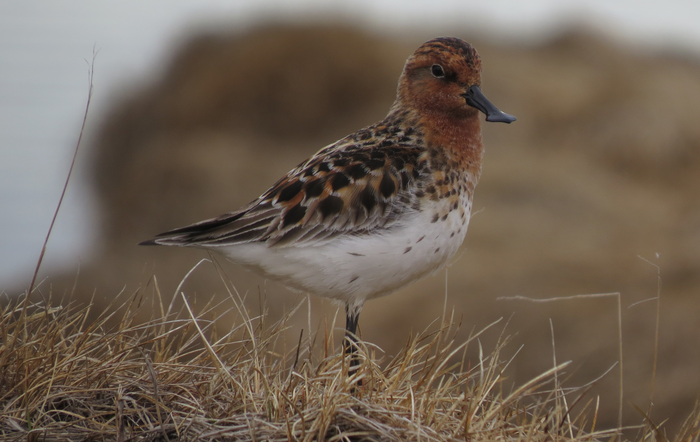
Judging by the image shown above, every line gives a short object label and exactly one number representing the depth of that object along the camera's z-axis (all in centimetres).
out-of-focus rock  2159
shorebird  773
